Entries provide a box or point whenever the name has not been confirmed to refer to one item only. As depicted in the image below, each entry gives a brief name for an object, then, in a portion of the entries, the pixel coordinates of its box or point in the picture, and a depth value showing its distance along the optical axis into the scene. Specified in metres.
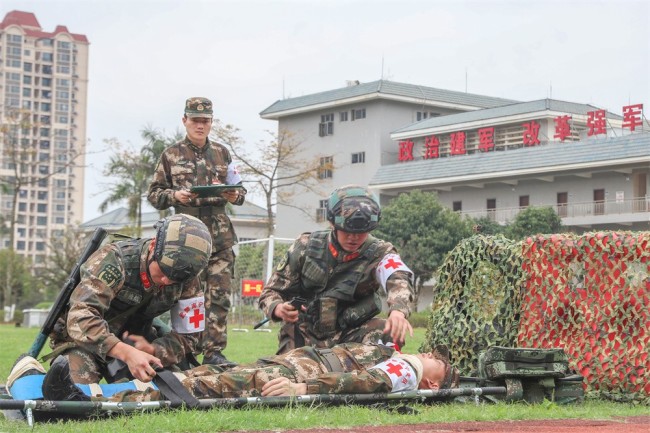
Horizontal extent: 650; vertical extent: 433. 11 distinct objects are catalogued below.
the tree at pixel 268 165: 56.25
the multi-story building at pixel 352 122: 81.38
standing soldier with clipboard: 10.31
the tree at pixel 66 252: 60.31
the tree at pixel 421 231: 62.50
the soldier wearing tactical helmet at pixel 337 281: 9.00
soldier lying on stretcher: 7.54
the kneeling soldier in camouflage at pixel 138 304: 7.70
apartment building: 176.38
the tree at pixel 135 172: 56.12
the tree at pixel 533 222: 60.22
